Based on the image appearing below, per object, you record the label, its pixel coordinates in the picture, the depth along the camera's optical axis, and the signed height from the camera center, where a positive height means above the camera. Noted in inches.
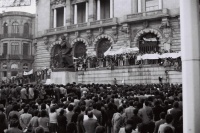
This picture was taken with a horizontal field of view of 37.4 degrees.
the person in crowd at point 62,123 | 369.4 -65.4
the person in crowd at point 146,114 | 391.9 -57.7
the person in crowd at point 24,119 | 376.8 -60.9
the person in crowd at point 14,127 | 299.1 -57.0
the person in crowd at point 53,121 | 389.1 -65.7
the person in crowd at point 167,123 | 296.7 -55.3
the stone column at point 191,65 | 286.4 +5.0
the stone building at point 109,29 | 1290.6 +227.1
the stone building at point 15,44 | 2321.6 +226.6
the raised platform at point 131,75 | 1122.7 -18.0
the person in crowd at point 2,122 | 369.7 -64.1
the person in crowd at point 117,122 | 376.2 -65.5
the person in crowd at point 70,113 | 387.5 -55.4
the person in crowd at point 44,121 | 358.9 -60.4
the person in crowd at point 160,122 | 320.7 -57.0
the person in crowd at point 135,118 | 352.4 -57.4
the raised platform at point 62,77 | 1069.8 -21.3
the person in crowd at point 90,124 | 344.2 -62.0
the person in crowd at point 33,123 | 354.0 -62.6
